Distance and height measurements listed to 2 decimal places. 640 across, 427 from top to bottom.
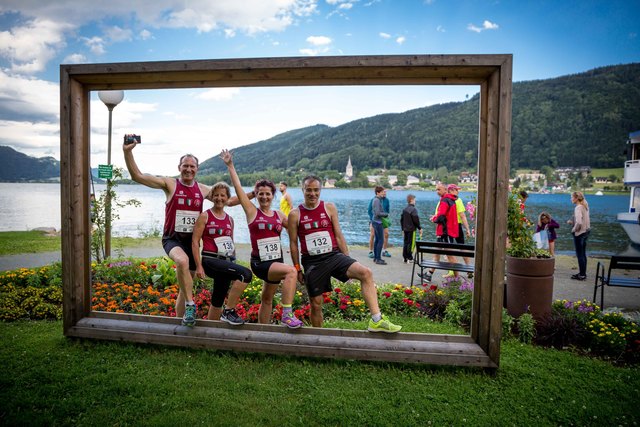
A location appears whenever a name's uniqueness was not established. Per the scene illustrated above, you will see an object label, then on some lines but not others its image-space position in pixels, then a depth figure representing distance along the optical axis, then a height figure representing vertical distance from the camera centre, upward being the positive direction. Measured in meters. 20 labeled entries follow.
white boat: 18.56 +0.82
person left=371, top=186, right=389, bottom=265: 11.59 -0.81
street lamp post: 9.05 +0.16
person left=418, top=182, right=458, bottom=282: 10.04 -0.55
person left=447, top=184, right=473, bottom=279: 10.23 -0.44
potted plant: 5.46 -1.03
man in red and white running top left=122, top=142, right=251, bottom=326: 4.69 -0.26
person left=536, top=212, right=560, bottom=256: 11.63 -0.83
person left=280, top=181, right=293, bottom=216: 10.67 -0.23
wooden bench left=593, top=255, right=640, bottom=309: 6.46 -1.10
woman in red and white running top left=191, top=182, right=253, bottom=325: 4.59 -0.78
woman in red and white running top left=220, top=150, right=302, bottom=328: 4.47 -0.59
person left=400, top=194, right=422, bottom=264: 11.88 -1.01
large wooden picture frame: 4.22 -0.03
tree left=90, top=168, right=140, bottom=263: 8.98 -0.49
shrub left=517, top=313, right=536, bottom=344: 5.17 -1.72
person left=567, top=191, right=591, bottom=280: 9.75 -0.85
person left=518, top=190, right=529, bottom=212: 8.96 +0.07
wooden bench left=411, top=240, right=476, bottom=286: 7.66 -1.11
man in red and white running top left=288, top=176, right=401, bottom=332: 4.44 -0.70
